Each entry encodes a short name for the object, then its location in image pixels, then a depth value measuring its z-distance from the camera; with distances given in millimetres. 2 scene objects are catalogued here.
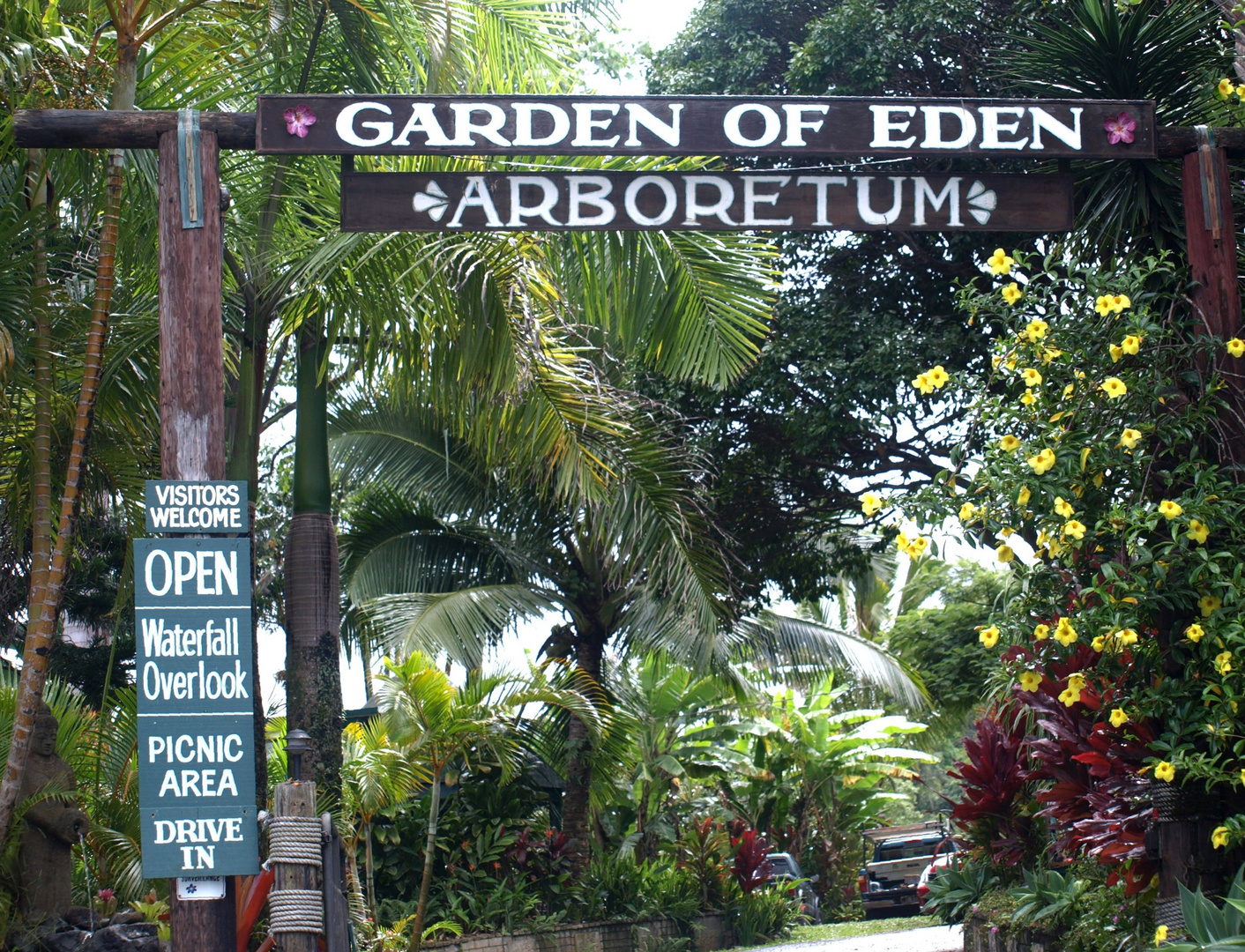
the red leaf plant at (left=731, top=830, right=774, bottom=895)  17606
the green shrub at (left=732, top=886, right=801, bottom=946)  16797
